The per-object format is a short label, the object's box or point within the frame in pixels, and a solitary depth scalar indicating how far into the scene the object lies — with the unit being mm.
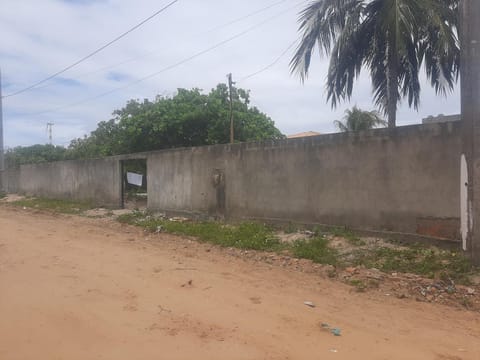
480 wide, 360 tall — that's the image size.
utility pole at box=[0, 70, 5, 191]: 27391
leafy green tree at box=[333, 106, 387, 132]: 20312
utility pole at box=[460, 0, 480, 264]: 5652
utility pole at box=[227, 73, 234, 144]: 16322
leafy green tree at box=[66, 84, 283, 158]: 17875
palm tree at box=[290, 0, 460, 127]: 8867
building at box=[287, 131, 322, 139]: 32906
